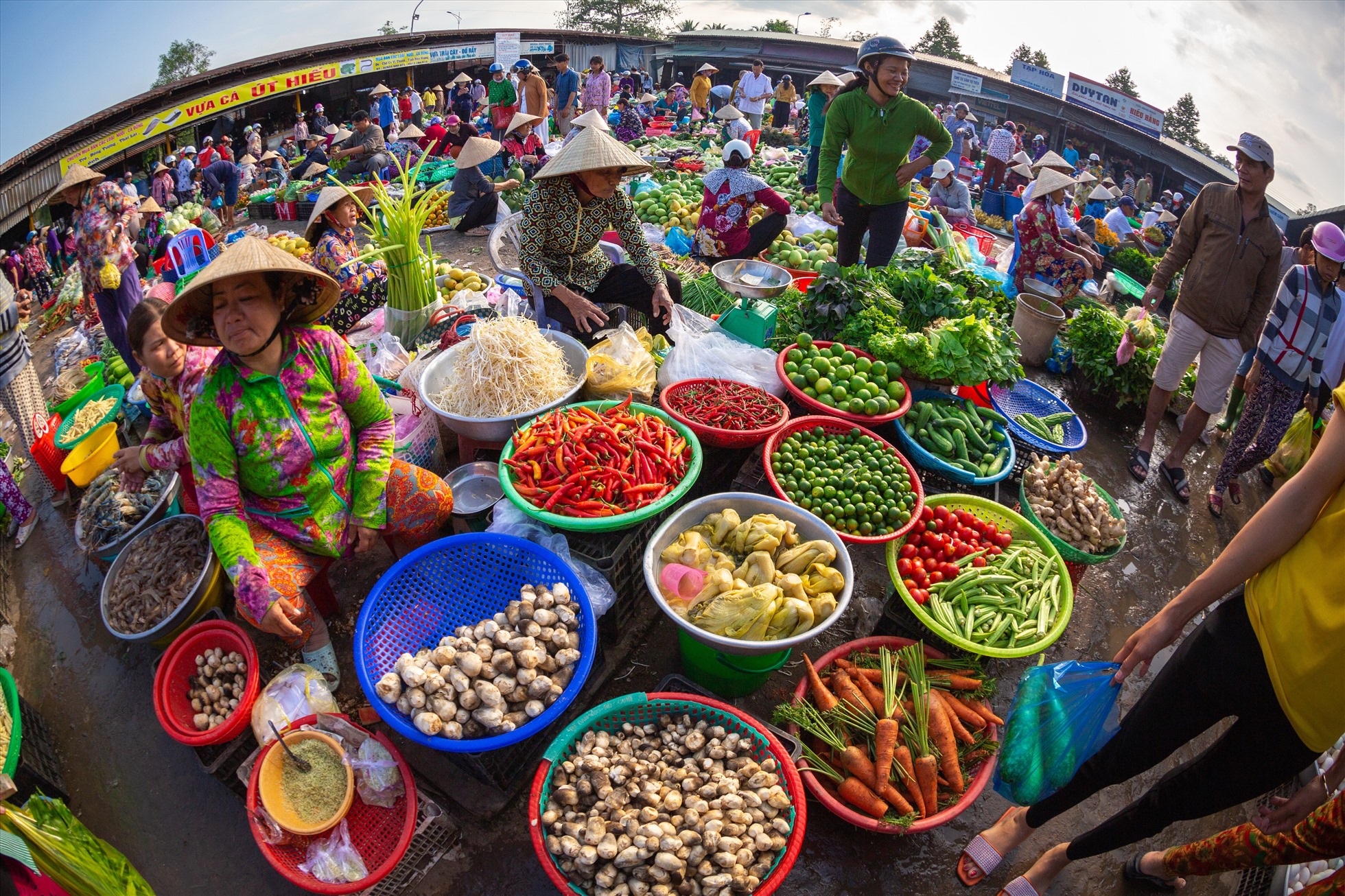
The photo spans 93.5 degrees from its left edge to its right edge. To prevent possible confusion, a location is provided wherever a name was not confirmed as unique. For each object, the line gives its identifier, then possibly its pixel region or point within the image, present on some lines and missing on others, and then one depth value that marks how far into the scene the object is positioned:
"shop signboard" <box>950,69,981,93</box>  21.36
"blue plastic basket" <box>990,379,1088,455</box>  4.56
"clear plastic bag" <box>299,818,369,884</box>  2.09
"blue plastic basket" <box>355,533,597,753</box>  2.36
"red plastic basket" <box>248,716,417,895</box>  2.04
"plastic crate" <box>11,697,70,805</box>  2.37
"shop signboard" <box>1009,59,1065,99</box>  21.09
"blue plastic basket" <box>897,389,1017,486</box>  3.61
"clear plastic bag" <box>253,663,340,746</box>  2.42
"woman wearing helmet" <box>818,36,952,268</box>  4.73
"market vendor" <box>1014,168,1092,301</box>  6.39
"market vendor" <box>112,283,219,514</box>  2.78
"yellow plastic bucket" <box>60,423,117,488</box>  3.76
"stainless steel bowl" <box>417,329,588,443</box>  3.30
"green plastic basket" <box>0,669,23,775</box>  2.29
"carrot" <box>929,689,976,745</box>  2.56
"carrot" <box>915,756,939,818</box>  2.33
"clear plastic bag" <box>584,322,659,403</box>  3.69
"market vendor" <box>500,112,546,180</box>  10.34
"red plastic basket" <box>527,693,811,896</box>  1.92
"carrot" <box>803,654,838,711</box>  2.54
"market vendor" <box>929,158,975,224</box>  9.74
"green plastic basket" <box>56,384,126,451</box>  3.83
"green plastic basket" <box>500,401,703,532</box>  2.70
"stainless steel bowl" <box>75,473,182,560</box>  3.23
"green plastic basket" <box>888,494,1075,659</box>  2.70
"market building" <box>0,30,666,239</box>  11.63
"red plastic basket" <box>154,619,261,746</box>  2.46
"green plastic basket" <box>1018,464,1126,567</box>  3.33
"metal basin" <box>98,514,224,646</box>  2.77
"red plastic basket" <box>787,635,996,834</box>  2.24
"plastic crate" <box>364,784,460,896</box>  2.22
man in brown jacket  4.00
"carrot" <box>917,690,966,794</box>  2.40
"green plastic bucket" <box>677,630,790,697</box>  2.65
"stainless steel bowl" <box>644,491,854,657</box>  2.40
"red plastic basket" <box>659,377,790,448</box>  3.41
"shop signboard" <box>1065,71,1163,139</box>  19.75
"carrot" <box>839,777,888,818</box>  2.28
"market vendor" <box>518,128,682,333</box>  3.76
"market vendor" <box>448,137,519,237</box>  7.64
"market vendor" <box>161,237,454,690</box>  2.30
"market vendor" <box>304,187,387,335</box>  4.70
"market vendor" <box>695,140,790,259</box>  6.43
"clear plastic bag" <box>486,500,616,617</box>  2.78
